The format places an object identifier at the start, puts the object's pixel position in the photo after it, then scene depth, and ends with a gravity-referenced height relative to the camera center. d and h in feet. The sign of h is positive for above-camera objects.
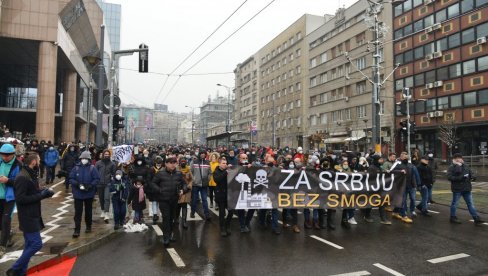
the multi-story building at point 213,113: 430.61 +45.21
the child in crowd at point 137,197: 29.30 -3.67
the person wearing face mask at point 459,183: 32.35 -2.60
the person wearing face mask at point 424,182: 36.58 -2.84
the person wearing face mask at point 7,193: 21.24 -2.52
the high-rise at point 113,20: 480.23 +173.54
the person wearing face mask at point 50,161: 50.29 -1.48
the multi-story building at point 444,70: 112.47 +28.39
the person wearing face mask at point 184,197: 30.23 -3.83
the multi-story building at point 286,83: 205.98 +43.55
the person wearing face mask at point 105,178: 30.42 -2.26
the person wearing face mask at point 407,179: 34.27 -2.44
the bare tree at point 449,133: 111.96 +6.26
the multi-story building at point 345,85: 145.07 +30.75
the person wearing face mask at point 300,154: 49.50 -0.24
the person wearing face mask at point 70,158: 47.13 -0.99
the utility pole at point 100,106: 46.12 +5.67
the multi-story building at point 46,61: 87.35 +26.73
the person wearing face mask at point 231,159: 46.42 -0.92
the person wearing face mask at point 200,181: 34.40 -2.77
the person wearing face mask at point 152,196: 29.50 -3.55
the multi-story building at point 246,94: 287.28 +48.23
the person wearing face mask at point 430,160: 43.42 -0.81
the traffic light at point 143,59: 50.62 +12.67
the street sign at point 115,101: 49.22 +6.71
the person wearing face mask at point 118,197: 28.71 -3.62
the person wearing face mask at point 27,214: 17.34 -3.08
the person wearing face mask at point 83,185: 25.91 -2.45
